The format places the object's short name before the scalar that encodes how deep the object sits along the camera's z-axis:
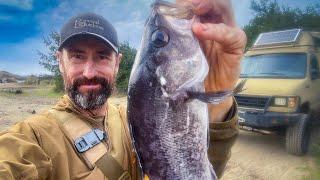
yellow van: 5.07
